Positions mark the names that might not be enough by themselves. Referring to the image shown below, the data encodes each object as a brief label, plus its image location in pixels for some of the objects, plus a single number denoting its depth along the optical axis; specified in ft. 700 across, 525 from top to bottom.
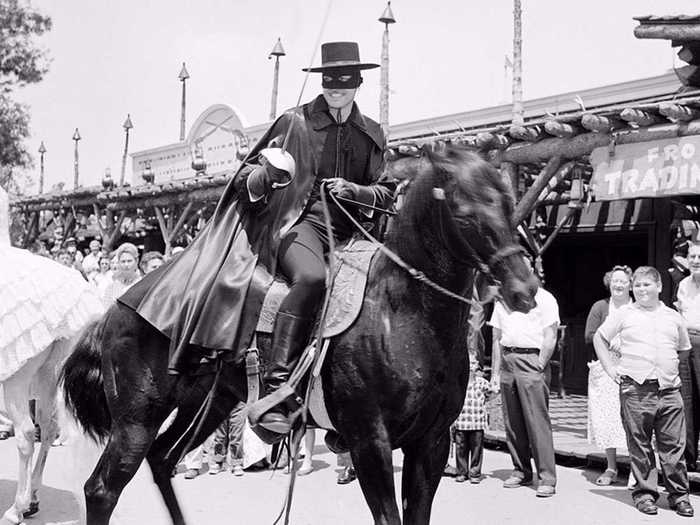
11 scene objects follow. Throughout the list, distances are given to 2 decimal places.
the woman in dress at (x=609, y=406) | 24.34
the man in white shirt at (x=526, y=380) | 23.94
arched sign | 75.00
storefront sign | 26.63
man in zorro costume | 12.86
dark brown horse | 11.47
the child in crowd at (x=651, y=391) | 21.13
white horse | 18.63
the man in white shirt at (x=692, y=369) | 23.19
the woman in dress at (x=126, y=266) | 24.84
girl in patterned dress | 24.81
